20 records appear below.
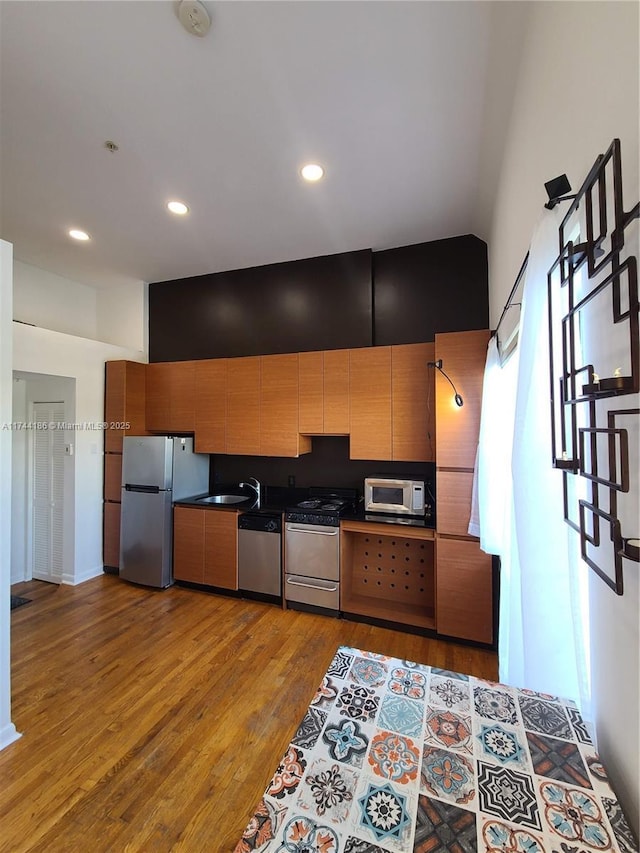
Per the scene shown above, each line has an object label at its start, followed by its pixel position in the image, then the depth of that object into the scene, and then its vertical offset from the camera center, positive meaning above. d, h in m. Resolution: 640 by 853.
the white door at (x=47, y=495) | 3.71 -0.63
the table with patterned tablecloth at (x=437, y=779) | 0.64 -0.75
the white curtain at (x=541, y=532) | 0.99 -0.30
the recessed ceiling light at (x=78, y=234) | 3.10 +1.85
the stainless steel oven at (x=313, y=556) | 2.95 -1.05
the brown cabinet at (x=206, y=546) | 3.30 -1.08
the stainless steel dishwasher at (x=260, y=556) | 3.13 -1.10
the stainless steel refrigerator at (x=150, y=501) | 3.50 -0.67
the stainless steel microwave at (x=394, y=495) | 2.86 -0.52
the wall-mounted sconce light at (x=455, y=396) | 2.52 +0.28
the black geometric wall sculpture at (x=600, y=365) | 0.62 +0.15
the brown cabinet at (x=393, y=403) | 2.85 +0.27
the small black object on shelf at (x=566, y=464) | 0.85 -0.08
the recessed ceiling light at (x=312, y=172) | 2.26 +1.75
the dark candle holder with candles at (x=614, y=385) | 0.59 +0.09
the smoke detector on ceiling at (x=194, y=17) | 1.37 +1.71
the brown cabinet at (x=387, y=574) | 2.85 -1.26
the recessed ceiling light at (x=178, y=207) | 2.68 +1.80
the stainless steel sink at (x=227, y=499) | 3.89 -0.71
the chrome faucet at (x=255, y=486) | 3.72 -0.54
